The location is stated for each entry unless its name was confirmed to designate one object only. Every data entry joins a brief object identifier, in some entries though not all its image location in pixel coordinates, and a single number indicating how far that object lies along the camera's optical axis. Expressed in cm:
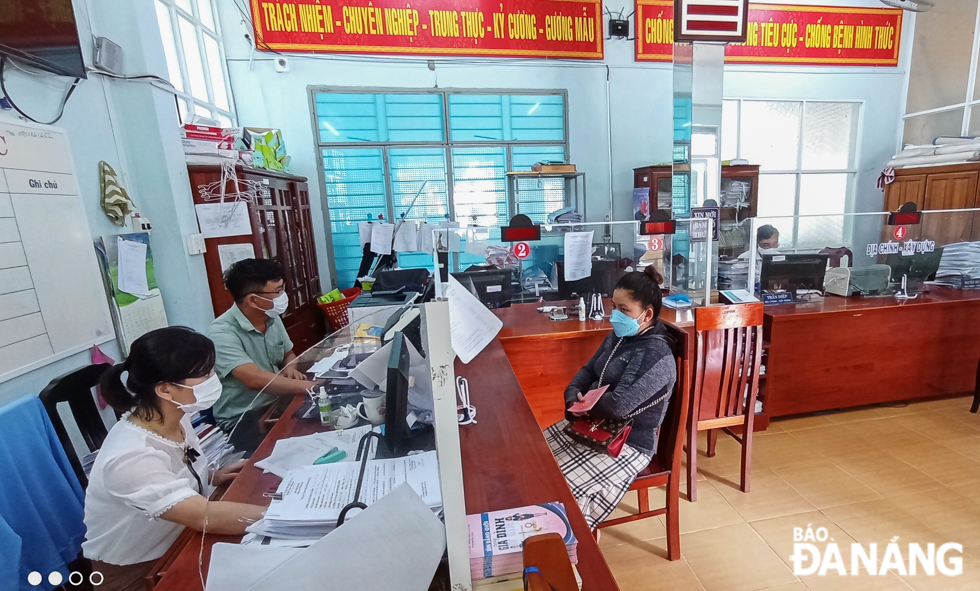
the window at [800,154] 524
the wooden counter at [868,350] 248
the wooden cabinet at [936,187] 439
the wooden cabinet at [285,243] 249
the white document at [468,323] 169
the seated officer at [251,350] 93
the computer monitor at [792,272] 270
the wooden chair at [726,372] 190
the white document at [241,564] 57
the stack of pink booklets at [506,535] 74
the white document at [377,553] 53
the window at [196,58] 305
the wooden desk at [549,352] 221
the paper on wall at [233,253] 251
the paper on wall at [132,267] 194
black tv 142
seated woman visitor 147
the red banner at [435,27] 402
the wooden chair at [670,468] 155
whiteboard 143
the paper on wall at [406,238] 391
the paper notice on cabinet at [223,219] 241
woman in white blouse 90
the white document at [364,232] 412
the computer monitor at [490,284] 263
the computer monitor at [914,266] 284
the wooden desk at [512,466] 83
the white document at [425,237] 384
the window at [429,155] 449
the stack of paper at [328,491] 76
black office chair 131
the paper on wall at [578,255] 238
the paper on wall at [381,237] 392
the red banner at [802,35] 472
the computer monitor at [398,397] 95
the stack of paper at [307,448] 94
